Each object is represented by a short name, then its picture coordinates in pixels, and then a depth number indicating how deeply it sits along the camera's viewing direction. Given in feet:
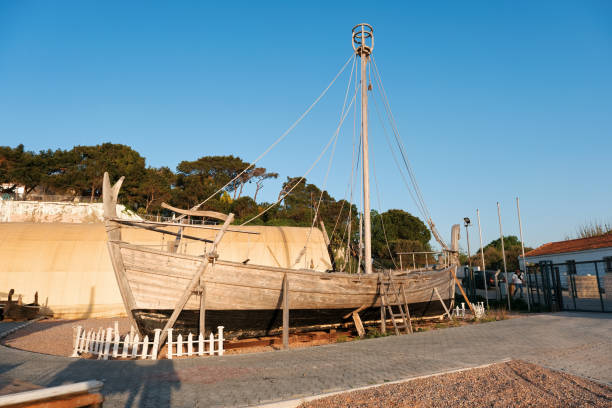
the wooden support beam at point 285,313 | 31.34
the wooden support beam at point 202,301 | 30.37
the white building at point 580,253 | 88.17
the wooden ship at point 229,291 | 30.14
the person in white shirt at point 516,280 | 65.51
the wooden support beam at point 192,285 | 29.48
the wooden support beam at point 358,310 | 41.08
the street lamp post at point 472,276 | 64.28
